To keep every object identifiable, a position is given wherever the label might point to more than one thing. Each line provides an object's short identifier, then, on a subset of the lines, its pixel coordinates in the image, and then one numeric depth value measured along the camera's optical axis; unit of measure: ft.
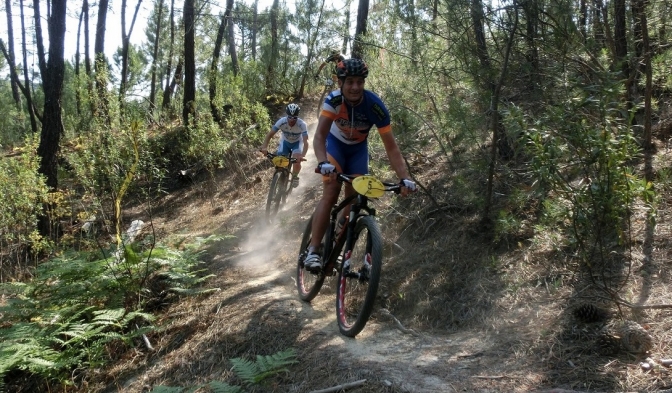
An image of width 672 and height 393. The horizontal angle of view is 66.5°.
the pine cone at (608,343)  10.57
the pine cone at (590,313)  11.68
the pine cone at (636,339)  10.18
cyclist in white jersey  27.94
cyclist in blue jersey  14.75
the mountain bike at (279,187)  28.60
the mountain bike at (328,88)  40.04
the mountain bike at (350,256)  13.19
